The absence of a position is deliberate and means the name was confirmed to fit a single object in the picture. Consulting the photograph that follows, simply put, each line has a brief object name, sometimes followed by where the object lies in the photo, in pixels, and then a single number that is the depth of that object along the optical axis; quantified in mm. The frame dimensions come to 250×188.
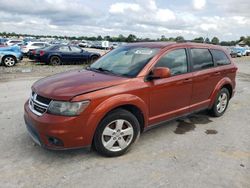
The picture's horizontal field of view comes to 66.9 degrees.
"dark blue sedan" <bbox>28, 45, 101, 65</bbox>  12095
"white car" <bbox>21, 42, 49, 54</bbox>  16251
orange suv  2479
